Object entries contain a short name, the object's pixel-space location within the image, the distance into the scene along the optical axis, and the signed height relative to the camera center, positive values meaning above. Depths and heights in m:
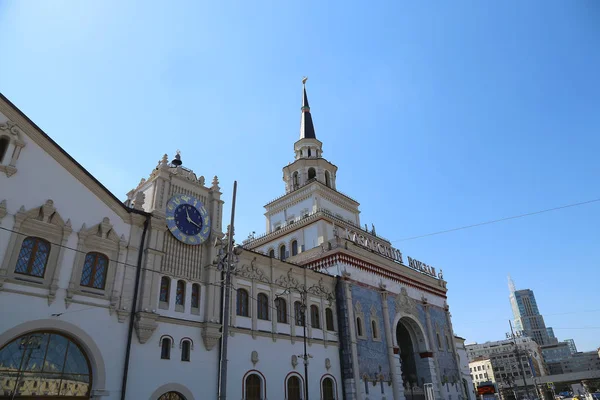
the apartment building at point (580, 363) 176.88 +15.62
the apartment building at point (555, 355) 181.75 +20.45
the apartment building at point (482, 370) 127.45 +10.88
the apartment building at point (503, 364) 128.62 +12.44
